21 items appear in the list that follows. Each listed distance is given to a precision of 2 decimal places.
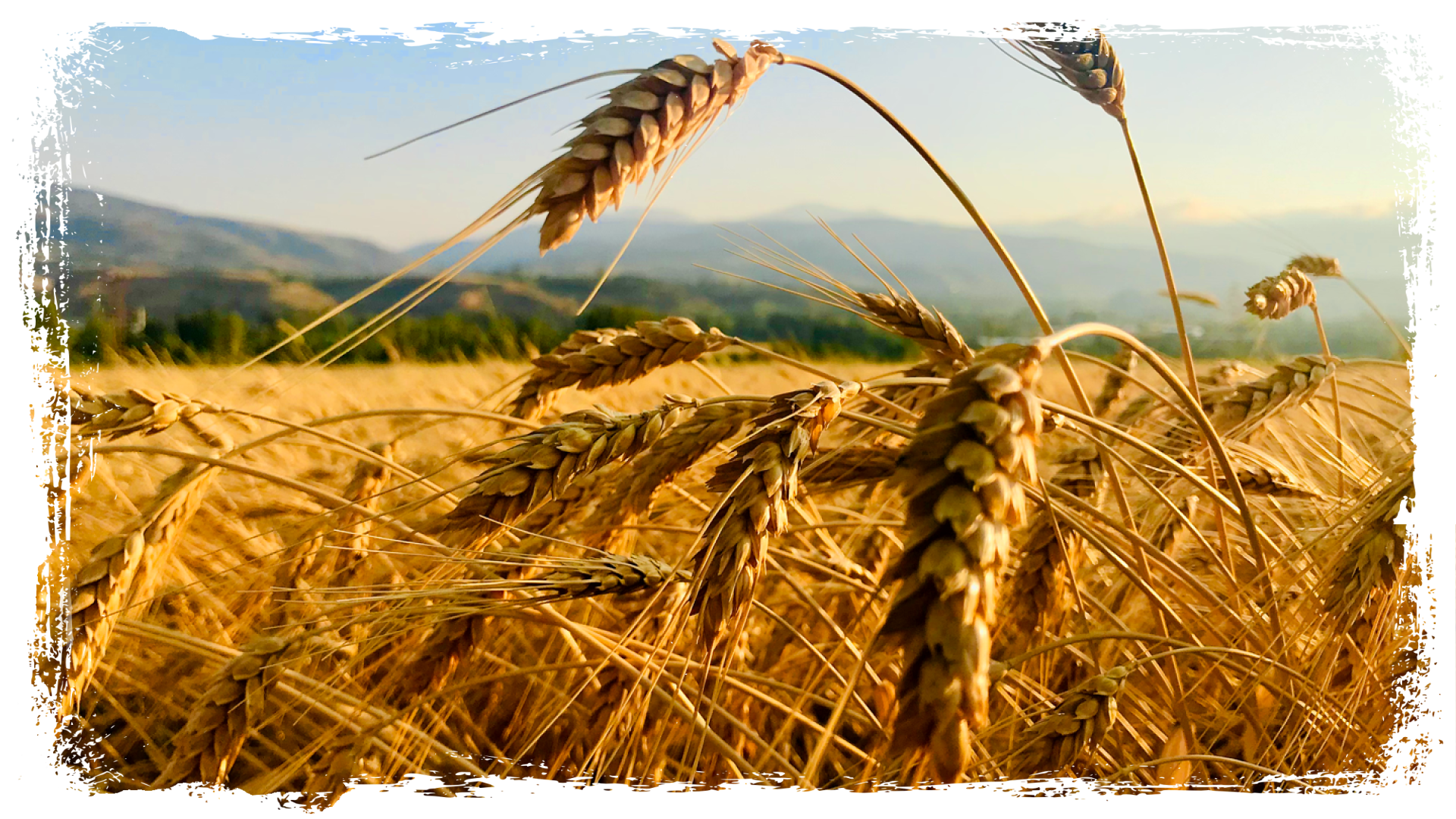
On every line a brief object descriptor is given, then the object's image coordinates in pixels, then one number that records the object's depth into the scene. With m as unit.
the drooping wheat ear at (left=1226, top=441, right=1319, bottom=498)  0.56
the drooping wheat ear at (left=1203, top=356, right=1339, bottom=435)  0.55
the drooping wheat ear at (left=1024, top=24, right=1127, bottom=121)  0.50
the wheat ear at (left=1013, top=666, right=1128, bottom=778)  0.39
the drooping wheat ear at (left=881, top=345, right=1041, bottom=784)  0.29
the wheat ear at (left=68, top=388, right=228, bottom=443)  0.45
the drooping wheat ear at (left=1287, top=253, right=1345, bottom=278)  0.67
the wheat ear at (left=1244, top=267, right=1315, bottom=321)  0.58
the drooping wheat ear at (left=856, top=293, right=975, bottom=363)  0.48
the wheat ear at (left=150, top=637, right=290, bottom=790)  0.39
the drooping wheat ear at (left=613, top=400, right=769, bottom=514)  0.41
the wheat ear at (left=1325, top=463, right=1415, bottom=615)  0.41
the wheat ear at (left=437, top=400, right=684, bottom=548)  0.40
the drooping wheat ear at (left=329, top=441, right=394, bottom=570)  0.49
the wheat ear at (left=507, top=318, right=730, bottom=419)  0.47
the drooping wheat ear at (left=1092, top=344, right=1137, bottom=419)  0.70
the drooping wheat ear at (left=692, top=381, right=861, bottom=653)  0.34
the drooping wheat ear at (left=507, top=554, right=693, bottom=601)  0.38
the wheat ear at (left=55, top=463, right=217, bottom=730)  0.42
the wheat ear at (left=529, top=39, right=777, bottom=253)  0.37
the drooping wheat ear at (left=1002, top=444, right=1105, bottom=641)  0.47
